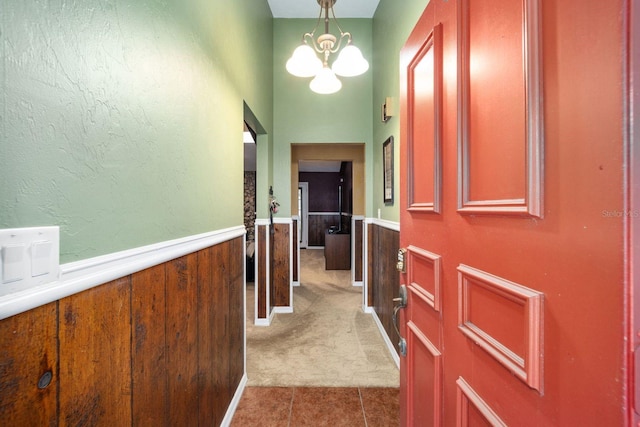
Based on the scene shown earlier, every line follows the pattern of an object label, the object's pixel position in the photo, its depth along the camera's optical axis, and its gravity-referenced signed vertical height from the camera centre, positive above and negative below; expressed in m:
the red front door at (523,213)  0.37 +0.00
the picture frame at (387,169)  2.34 +0.39
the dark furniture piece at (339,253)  5.38 -0.81
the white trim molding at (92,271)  0.46 -0.14
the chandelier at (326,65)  1.78 +1.01
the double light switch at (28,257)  0.44 -0.08
